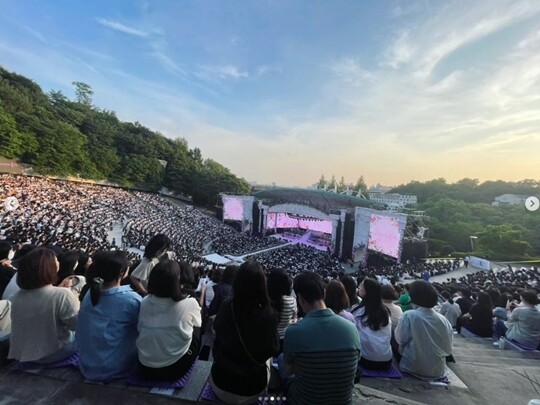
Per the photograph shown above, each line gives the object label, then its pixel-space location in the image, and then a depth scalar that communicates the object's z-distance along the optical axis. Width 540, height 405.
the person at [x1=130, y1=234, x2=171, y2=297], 3.32
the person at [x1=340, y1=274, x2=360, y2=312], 3.78
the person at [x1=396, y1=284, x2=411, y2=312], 4.64
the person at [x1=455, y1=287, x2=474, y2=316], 6.53
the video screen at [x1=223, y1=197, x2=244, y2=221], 32.06
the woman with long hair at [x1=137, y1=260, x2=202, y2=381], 2.10
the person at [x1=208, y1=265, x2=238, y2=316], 3.20
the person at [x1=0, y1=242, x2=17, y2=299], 3.05
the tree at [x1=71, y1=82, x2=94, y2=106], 51.50
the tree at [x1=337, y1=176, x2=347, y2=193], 71.93
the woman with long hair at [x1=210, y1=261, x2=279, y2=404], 1.83
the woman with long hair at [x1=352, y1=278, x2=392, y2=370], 2.77
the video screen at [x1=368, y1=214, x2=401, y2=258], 18.77
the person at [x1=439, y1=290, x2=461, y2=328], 6.04
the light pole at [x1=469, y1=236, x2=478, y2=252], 29.03
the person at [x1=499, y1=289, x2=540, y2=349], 4.30
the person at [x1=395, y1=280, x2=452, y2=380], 2.67
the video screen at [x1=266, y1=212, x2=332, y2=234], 30.00
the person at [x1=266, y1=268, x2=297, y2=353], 2.60
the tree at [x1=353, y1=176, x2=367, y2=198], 66.41
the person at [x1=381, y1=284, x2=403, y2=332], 3.34
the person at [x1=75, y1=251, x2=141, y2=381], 2.12
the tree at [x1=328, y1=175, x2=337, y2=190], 73.26
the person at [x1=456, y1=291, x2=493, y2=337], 5.27
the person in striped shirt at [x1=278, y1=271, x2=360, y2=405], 1.74
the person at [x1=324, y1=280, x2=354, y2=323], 2.51
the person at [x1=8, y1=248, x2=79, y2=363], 2.17
